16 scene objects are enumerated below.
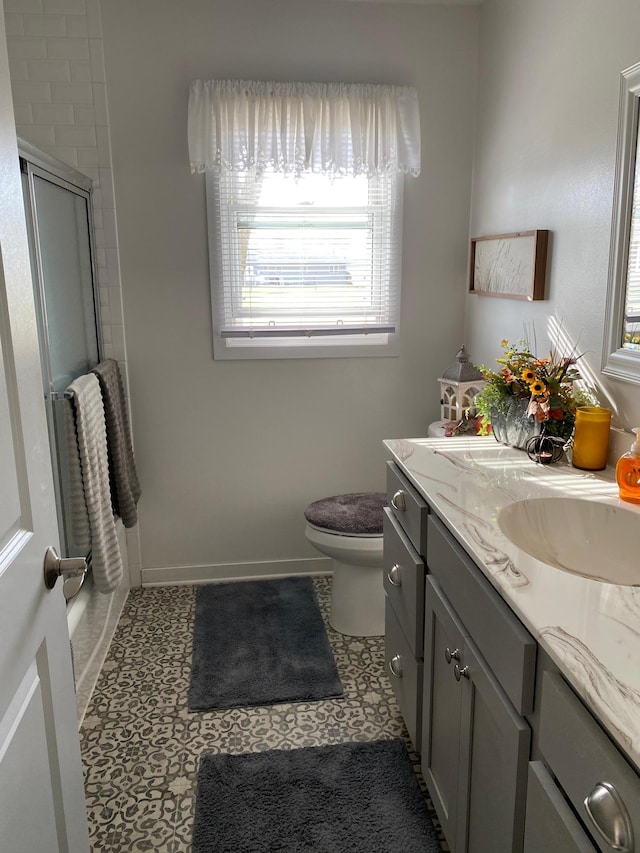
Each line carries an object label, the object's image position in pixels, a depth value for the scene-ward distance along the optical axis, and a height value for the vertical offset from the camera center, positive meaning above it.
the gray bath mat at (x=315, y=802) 1.74 -1.37
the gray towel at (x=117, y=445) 2.56 -0.59
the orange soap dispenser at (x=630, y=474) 1.55 -0.43
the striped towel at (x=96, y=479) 2.18 -0.62
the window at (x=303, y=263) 2.86 +0.09
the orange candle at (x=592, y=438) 1.82 -0.41
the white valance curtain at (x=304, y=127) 2.71 +0.62
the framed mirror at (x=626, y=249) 1.72 +0.08
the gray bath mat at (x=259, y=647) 2.36 -1.35
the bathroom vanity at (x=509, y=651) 0.90 -0.60
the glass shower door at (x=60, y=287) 2.07 +0.01
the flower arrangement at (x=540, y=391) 1.91 -0.31
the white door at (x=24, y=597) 0.98 -0.46
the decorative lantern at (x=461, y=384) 2.66 -0.39
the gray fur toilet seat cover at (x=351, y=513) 2.58 -0.88
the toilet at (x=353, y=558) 2.57 -1.01
